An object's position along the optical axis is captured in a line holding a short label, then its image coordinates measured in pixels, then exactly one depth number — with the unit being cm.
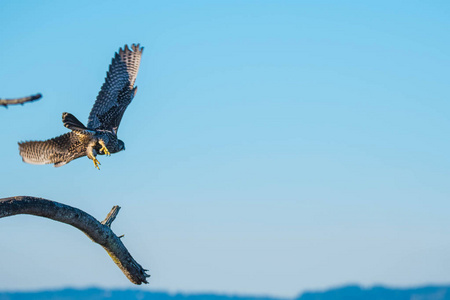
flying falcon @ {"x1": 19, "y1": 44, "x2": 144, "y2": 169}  2244
